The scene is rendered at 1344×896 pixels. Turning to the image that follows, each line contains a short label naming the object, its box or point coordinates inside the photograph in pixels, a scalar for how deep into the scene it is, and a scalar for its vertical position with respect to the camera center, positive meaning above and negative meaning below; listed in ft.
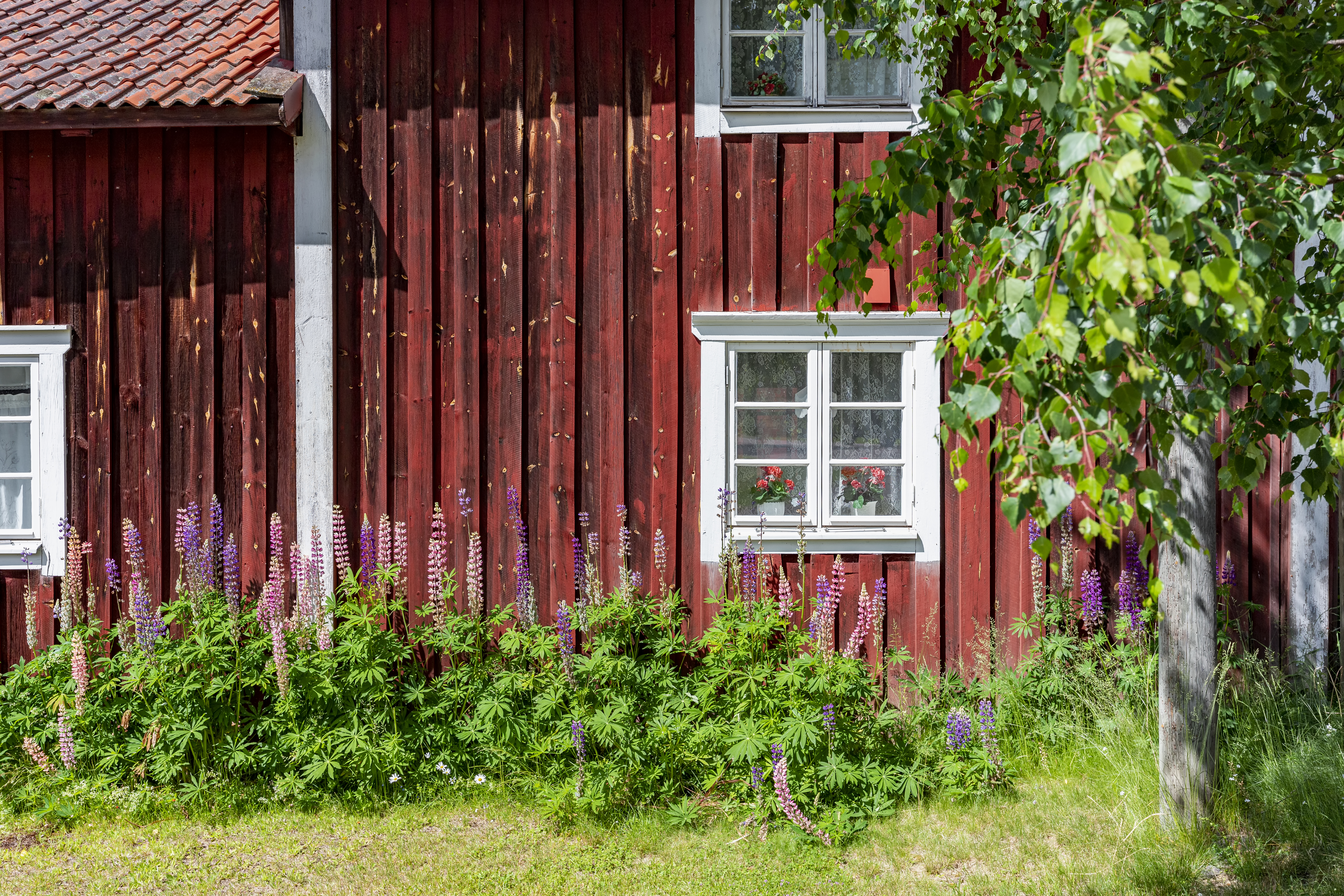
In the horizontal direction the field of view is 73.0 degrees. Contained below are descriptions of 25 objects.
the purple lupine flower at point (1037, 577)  17.34 -2.55
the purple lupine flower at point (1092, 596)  17.20 -2.86
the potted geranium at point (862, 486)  17.89 -0.80
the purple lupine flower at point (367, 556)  16.89 -2.08
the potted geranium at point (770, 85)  17.70 +7.04
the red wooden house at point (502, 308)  17.47 +2.69
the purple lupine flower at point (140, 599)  15.43 -2.68
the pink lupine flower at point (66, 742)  14.83 -4.83
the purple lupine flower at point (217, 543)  17.19 -1.85
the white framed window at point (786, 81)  17.30 +7.07
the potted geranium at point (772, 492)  17.87 -0.91
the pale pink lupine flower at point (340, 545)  16.99 -1.85
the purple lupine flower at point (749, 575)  16.84 -2.43
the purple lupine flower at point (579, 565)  17.22 -2.27
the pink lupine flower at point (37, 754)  15.14 -5.18
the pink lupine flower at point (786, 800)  13.60 -5.39
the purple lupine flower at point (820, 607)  15.81 -2.85
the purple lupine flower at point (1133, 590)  17.24 -2.77
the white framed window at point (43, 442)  17.62 +0.09
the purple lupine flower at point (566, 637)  15.33 -3.23
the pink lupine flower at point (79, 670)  15.05 -3.70
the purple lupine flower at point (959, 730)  15.14 -4.75
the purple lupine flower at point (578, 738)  14.33 -4.62
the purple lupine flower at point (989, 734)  14.98 -4.85
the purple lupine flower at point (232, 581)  16.08 -2.47
